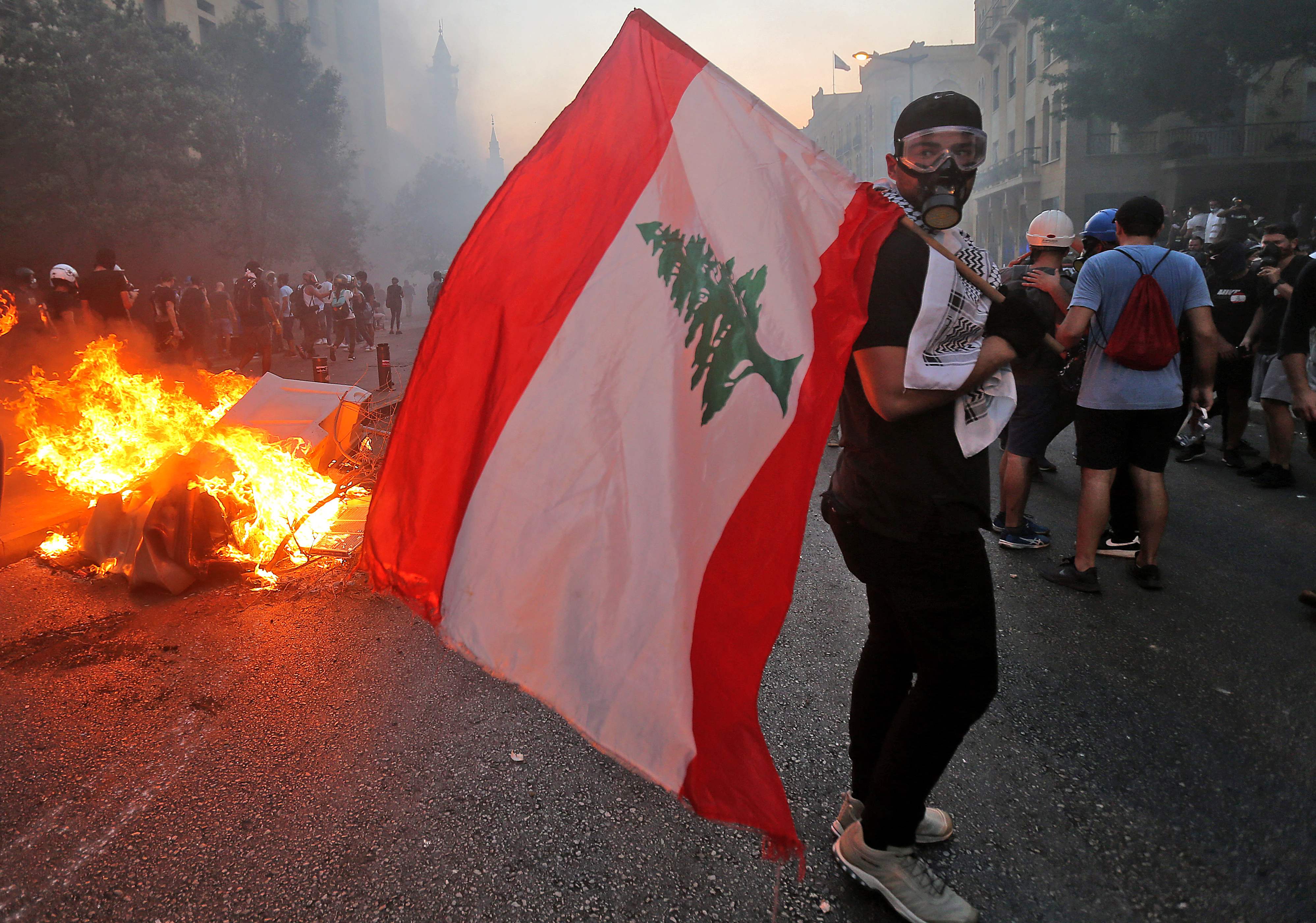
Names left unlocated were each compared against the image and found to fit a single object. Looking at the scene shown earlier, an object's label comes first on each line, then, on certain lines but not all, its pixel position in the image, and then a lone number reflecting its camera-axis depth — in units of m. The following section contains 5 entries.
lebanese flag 1.73
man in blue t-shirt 4.23
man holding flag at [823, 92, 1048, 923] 1.85
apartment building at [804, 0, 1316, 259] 30.06
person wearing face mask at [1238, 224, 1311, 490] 6.23
